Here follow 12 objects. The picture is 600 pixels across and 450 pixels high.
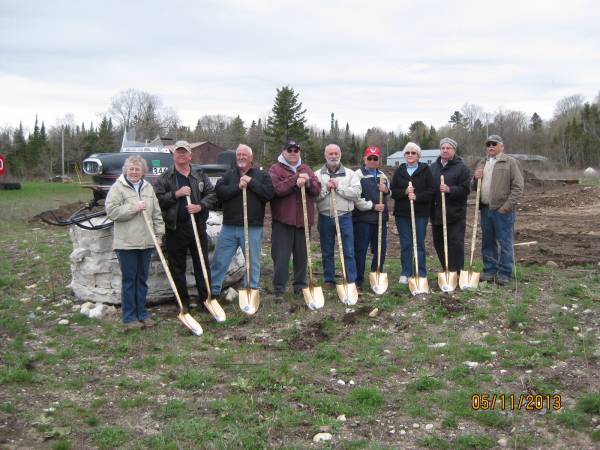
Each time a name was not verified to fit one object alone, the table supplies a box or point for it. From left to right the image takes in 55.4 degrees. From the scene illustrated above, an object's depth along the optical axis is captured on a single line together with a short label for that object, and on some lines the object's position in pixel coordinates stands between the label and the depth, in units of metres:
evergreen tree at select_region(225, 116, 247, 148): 75.00
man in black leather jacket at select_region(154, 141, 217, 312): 7.27
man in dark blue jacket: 8.27
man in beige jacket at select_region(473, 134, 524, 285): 8.26
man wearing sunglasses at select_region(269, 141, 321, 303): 7.67
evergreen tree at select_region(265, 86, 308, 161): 58.84
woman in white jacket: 6.93
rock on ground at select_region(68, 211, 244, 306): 8.02
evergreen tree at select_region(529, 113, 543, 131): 82.53
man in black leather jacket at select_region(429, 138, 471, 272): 8.23
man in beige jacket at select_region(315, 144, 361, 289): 8.00
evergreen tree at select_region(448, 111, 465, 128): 100.75
